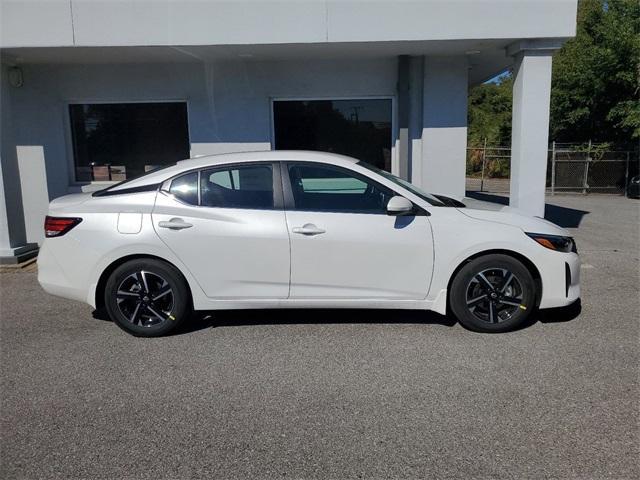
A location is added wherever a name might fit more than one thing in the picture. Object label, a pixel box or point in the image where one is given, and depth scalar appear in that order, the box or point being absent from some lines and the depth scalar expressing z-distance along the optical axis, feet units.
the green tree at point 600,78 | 63.57
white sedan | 15.31
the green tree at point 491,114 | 98.86
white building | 23.85
